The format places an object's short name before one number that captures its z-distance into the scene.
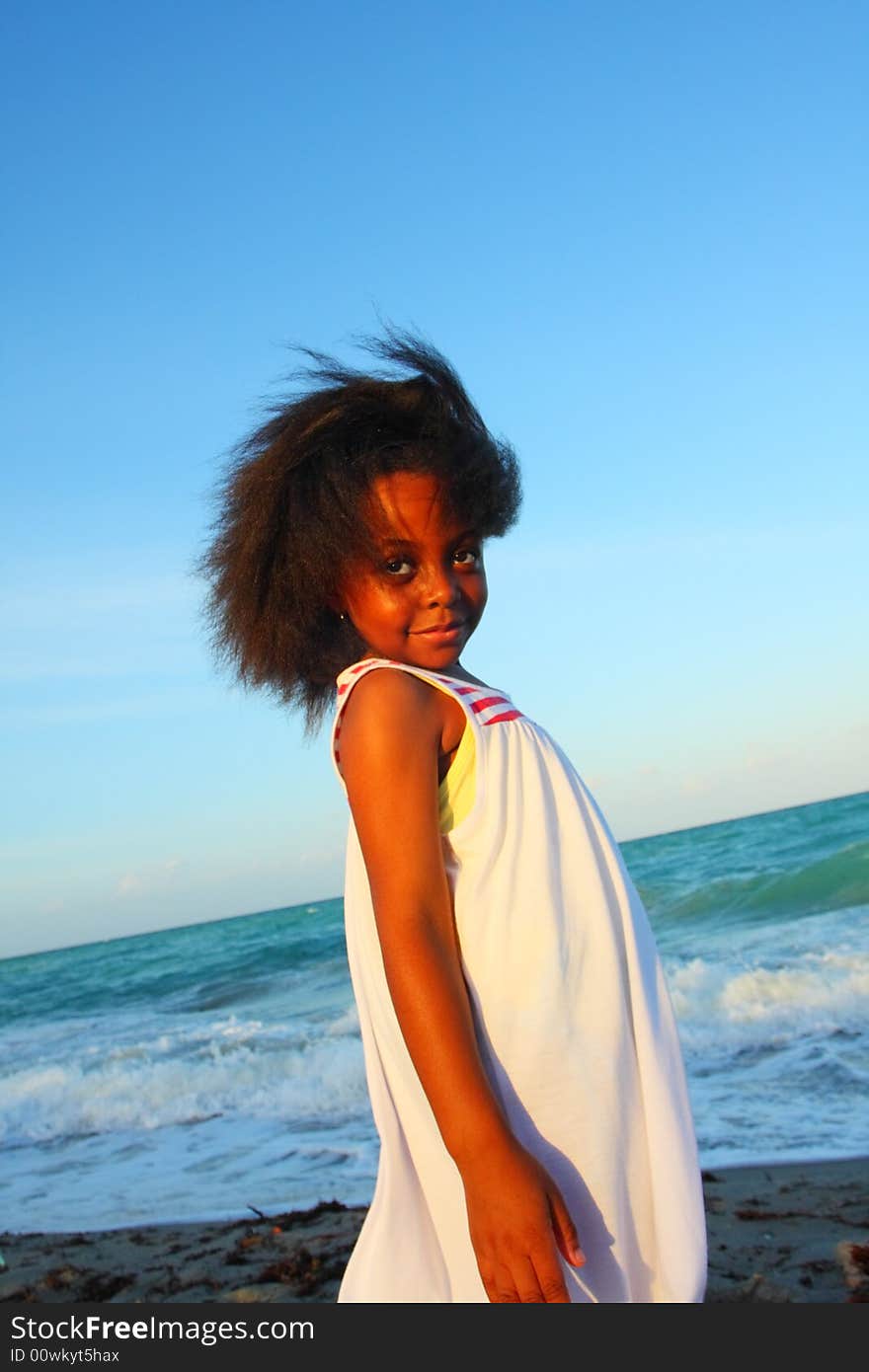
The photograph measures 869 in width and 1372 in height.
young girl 1.50
